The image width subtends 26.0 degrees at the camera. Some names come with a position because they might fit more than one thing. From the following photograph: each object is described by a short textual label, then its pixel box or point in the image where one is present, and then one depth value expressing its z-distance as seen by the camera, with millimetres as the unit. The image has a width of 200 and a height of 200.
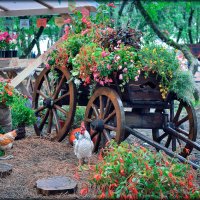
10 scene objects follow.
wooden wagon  5309
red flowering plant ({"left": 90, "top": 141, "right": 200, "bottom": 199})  3077
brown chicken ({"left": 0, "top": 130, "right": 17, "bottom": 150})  5473
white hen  4898
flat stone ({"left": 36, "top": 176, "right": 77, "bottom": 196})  3992
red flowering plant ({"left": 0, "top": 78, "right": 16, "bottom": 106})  6195
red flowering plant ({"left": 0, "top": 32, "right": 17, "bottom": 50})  9766
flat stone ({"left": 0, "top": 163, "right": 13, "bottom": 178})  4555
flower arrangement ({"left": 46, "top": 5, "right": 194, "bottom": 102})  5273
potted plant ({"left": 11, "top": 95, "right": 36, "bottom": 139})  6715
